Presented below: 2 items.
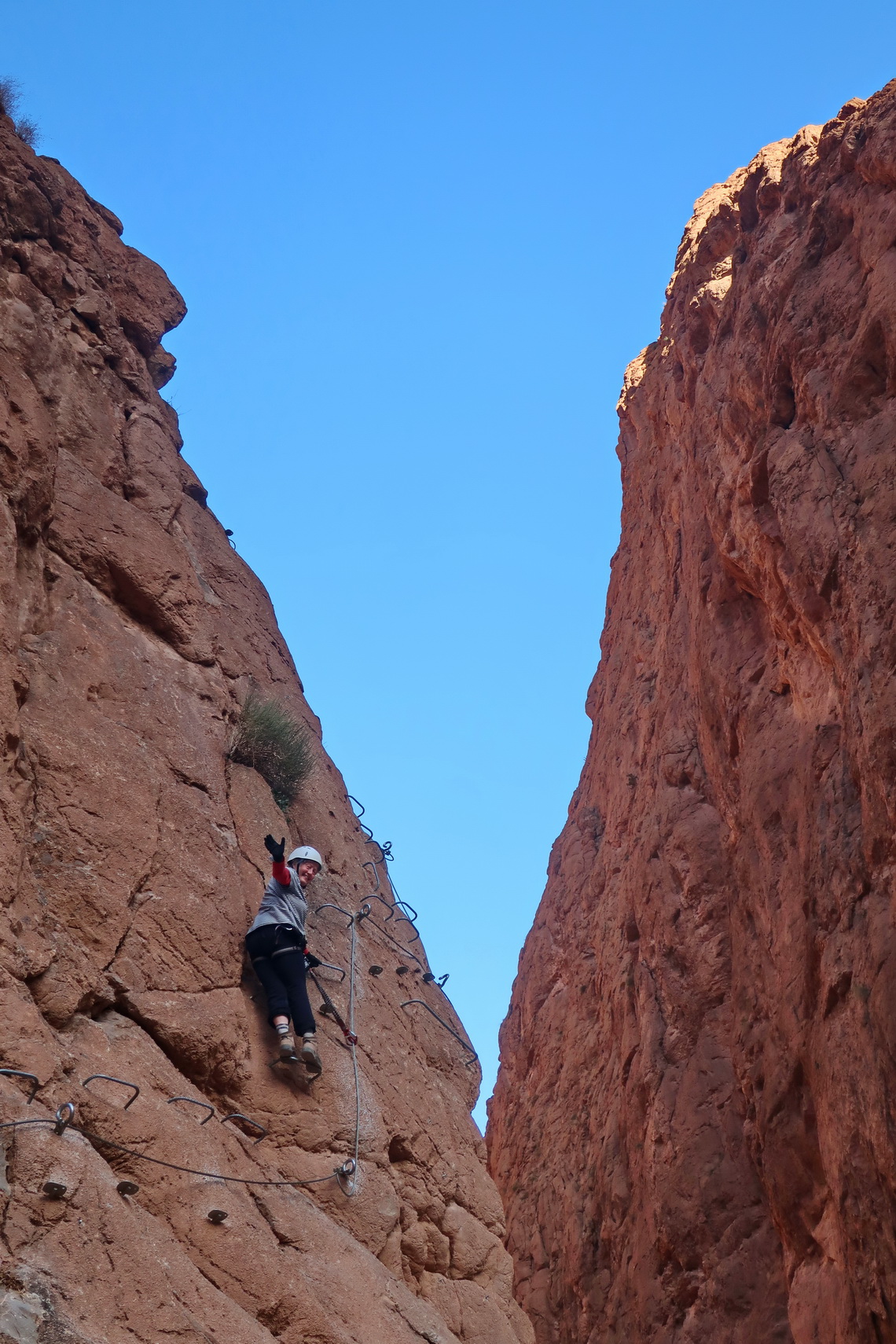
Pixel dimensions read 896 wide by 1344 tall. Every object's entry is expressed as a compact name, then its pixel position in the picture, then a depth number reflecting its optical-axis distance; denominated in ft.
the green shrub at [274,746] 35.47
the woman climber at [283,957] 28.25
